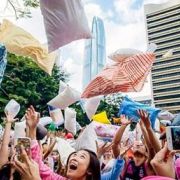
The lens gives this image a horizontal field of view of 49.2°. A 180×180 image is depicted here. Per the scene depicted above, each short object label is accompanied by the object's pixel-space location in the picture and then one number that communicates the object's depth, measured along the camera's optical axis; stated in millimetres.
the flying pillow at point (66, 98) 2524
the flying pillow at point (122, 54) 2240
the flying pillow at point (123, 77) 2079
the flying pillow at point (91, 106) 2713
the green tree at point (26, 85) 8426
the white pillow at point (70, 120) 2923
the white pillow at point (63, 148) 2045
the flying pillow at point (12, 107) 1908
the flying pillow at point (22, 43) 1946
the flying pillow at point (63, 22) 1370
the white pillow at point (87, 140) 1929
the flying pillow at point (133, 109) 2210
